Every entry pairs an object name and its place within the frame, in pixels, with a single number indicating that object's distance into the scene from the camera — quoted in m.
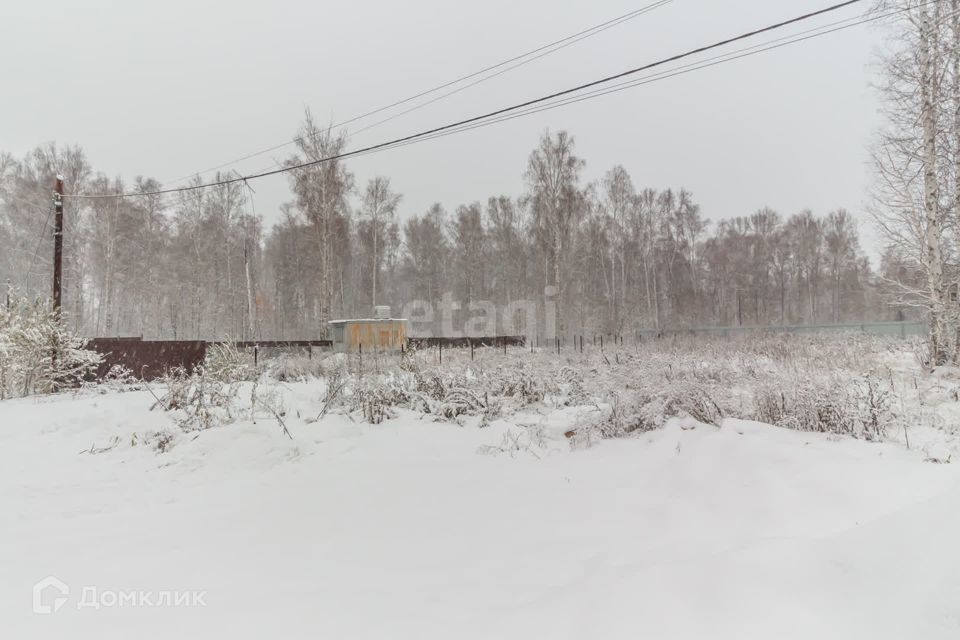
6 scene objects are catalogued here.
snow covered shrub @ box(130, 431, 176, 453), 4.78
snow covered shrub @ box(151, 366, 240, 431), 5.39
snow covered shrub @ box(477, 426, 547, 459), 4.48
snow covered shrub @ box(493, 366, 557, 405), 6.74
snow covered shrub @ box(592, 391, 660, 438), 4.78
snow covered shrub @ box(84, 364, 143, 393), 8.62
